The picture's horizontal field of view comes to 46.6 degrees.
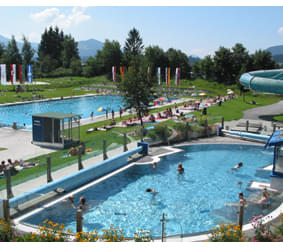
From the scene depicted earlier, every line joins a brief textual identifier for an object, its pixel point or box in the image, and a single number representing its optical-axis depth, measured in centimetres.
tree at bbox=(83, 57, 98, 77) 8338
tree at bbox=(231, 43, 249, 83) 6644
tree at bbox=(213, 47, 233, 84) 6612
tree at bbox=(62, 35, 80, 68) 9652
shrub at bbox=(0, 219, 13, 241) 789
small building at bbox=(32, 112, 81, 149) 2023
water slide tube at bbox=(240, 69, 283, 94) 2720
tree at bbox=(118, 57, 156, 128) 2267
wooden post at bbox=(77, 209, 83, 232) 908
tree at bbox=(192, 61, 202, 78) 7504
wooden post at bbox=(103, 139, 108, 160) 1604
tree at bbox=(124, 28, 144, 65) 8850
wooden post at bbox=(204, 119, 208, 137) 2269
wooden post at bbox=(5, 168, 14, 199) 1089
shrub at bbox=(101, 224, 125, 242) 774
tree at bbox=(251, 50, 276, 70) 6175
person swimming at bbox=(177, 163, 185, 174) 1581
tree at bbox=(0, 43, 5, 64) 7625
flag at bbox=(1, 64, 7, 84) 4530
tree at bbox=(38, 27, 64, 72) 10550
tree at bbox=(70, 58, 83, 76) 8675
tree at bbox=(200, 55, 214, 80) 6950
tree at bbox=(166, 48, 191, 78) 7600
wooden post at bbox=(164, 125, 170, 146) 2052
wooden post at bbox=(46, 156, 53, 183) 1280
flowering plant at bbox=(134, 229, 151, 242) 773
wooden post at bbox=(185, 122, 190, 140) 2178
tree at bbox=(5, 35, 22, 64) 8141
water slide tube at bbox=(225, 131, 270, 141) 2151
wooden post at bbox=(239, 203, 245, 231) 952
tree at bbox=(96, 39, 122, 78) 8331
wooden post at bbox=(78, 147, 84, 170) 1442
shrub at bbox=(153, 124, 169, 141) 2030
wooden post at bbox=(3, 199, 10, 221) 985
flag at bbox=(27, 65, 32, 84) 4994
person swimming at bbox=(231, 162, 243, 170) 1644
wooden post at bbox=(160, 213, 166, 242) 821
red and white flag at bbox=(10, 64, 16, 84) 4788
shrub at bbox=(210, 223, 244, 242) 748
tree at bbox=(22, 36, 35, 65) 8665
